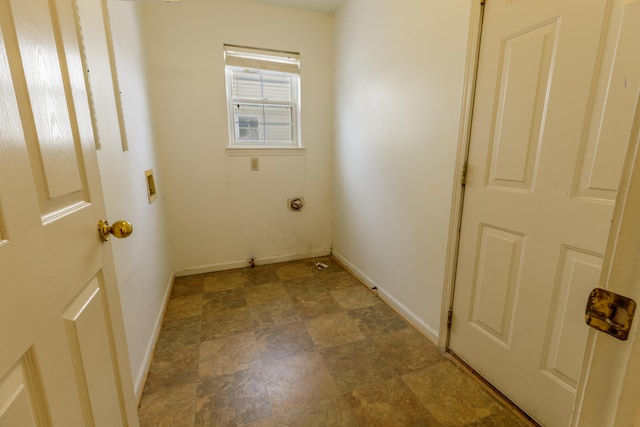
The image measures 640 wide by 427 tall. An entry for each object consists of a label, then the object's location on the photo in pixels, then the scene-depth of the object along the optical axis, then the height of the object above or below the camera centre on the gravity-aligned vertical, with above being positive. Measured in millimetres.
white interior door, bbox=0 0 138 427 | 435 -167
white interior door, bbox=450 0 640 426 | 999 -145
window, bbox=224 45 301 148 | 2729 +530
